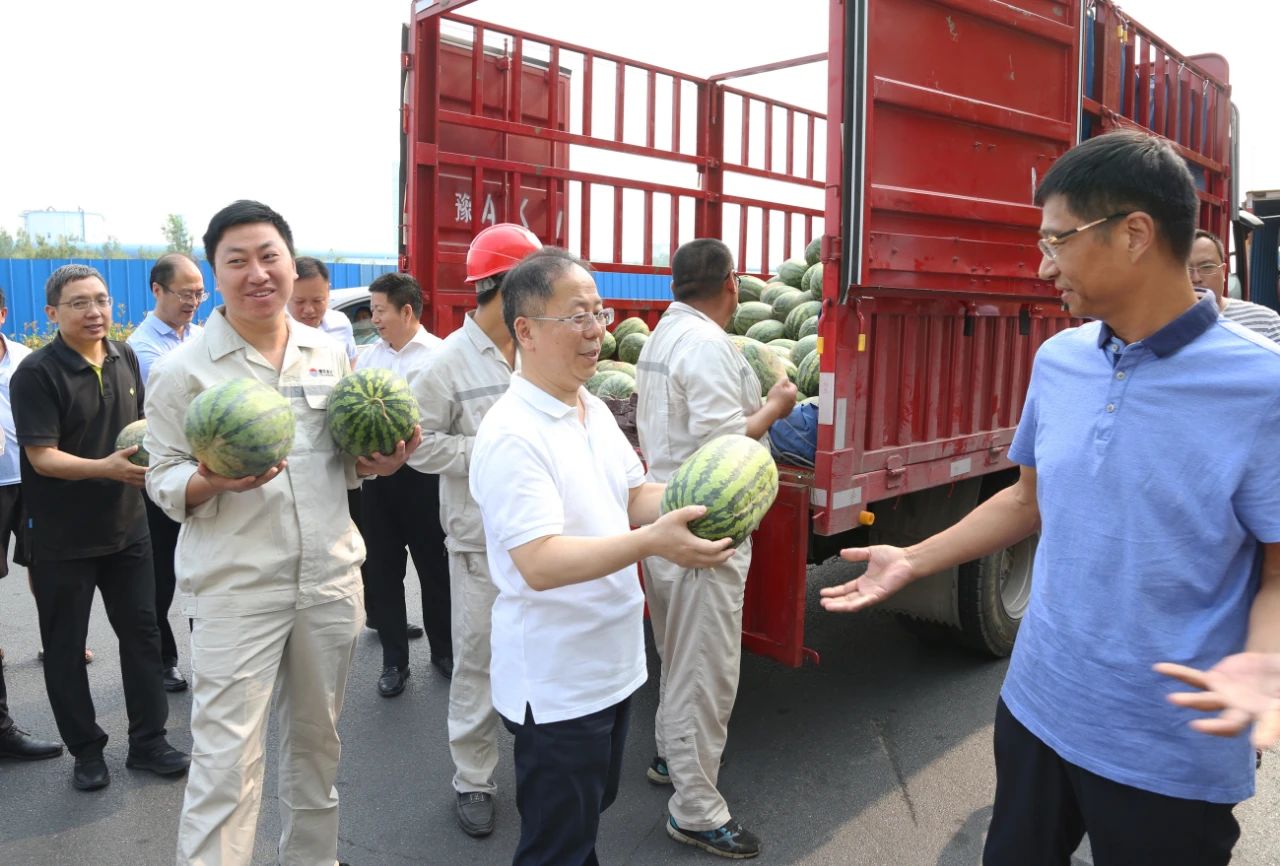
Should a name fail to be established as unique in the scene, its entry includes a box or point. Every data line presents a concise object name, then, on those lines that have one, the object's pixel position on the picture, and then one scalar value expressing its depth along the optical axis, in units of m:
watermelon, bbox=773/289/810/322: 6.43
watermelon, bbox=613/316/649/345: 6.55
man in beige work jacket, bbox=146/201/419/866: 2.71
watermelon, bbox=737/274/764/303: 7.22
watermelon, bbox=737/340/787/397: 4.78
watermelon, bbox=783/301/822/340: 5.99
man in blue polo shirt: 1.81
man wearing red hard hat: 3.78
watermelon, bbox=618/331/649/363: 6.38
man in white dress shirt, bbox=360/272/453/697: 5.24
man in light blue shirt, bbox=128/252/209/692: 5.05
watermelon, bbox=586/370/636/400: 5.33
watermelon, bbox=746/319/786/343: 6.31
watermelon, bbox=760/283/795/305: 6.76
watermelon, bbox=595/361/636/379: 5.75
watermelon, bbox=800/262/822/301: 6.25
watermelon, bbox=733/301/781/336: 6.67
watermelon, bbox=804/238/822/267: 7.00
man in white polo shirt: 2.24
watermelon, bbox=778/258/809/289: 7.05
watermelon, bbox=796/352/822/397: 5.04
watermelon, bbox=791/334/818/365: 5.41
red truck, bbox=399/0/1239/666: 3.71
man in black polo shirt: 3.90
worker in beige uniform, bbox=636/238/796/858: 3.46
